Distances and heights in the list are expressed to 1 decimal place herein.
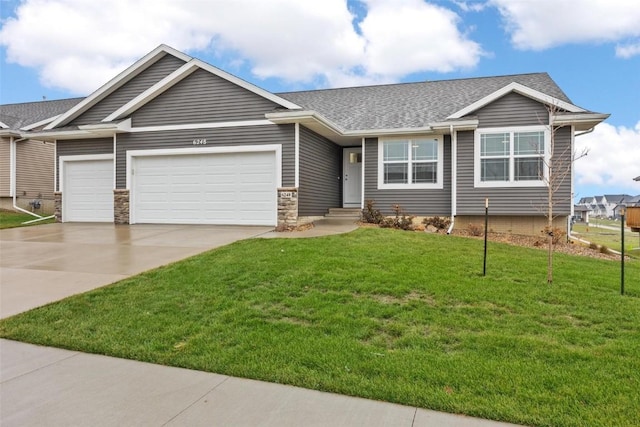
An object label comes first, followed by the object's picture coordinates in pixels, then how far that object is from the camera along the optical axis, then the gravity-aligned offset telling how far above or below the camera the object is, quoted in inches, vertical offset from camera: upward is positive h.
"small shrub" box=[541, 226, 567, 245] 448.1 -36.3
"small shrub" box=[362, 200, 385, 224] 516.4 -16.9
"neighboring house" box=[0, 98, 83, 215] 744.3 +65.0
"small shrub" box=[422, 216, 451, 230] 524.7 -25.7
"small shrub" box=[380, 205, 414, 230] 497.8 -25.0
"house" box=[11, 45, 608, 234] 492.1 +65.9
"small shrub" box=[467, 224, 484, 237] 484.1 -33.3
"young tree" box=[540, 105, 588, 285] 477.1 +50.6
